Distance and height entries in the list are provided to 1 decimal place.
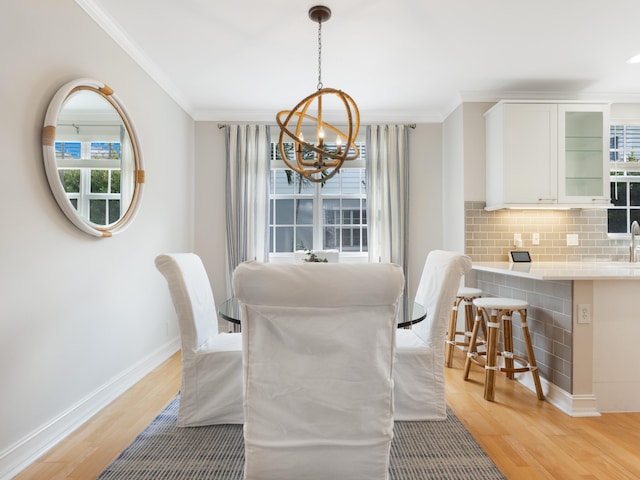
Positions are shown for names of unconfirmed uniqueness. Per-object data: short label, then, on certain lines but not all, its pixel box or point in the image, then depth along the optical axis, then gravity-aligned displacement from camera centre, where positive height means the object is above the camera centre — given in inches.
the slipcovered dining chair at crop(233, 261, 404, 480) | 54.1 -21.0
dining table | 80.7 -17.0
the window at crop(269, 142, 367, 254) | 192.5 +11.4
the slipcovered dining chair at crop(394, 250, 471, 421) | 90.7 -28.8
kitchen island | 98.0 -26.1
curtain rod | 184.7 +51.0
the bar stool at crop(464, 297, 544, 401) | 106.9 -29.0
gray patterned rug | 72.5 -42.9
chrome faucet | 146.9 -2.5
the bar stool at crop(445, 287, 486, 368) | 136.9 -28.5
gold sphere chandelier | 97.3 +25.1
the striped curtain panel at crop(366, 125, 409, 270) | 183.9 +22.0
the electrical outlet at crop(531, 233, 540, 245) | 162.2 -1.1
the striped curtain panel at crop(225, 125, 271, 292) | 181.8 +19.9
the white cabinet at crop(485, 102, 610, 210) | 149.6 +30.5
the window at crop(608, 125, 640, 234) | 169.3 +24.9
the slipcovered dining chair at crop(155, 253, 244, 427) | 87.6 -29.9
